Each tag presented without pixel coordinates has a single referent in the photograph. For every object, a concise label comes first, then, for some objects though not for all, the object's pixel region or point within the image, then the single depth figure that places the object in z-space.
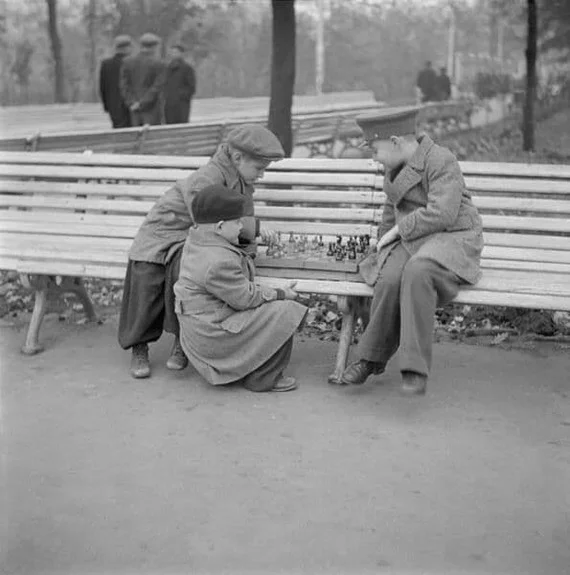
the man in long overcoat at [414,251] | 4.92
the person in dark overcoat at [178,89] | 15.10
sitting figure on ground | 5.07
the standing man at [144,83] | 14.48
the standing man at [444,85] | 24.53
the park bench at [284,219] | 5.36
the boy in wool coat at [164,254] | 5.41
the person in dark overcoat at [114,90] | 15.37
